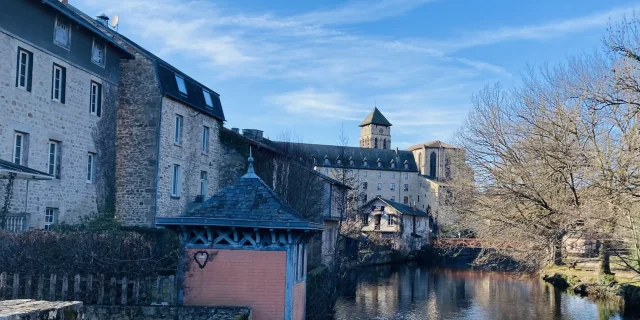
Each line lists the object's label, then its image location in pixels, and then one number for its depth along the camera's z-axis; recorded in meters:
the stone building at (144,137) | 20.72
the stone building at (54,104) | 15.41
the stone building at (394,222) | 56.81
